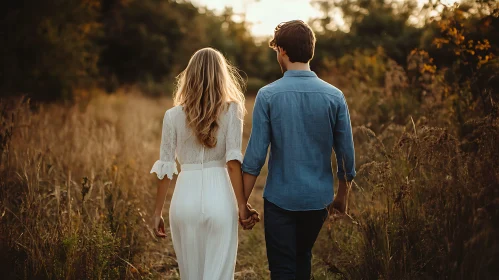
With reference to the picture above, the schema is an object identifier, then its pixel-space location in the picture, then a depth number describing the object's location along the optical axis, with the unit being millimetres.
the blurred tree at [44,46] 10047
